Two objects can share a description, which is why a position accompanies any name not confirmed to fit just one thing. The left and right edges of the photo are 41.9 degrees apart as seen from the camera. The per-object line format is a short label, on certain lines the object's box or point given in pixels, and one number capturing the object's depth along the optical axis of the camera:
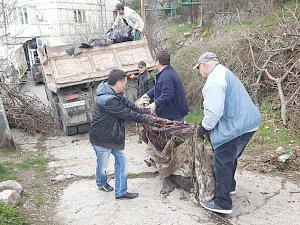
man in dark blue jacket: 5.33
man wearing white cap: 3.97
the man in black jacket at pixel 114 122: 4.59
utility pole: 12.20
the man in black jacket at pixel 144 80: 7.52
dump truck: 8.31
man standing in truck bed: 9.50
